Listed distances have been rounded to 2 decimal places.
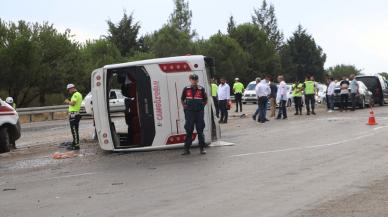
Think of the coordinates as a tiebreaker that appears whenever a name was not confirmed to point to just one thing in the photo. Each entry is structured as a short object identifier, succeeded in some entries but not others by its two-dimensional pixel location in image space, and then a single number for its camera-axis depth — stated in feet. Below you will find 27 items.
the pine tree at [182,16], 278.46
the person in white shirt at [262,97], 76.95
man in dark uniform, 46.37
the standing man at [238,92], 97.22
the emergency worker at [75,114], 55.11
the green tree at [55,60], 142.82
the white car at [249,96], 142.72
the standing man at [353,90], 96.19
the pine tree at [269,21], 336.49
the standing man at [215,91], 78.48
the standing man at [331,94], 97.18
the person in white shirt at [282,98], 82.23
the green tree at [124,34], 225.35
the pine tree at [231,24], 276.88
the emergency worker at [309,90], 87.97
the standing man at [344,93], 94.17
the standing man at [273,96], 86.74
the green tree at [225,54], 228.39
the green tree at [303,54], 307.17
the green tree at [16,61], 132.16
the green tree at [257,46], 264.72
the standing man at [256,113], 78.30
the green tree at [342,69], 404.36
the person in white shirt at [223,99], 79.10
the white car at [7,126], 55.47
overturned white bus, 48.52
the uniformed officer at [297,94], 87.86
